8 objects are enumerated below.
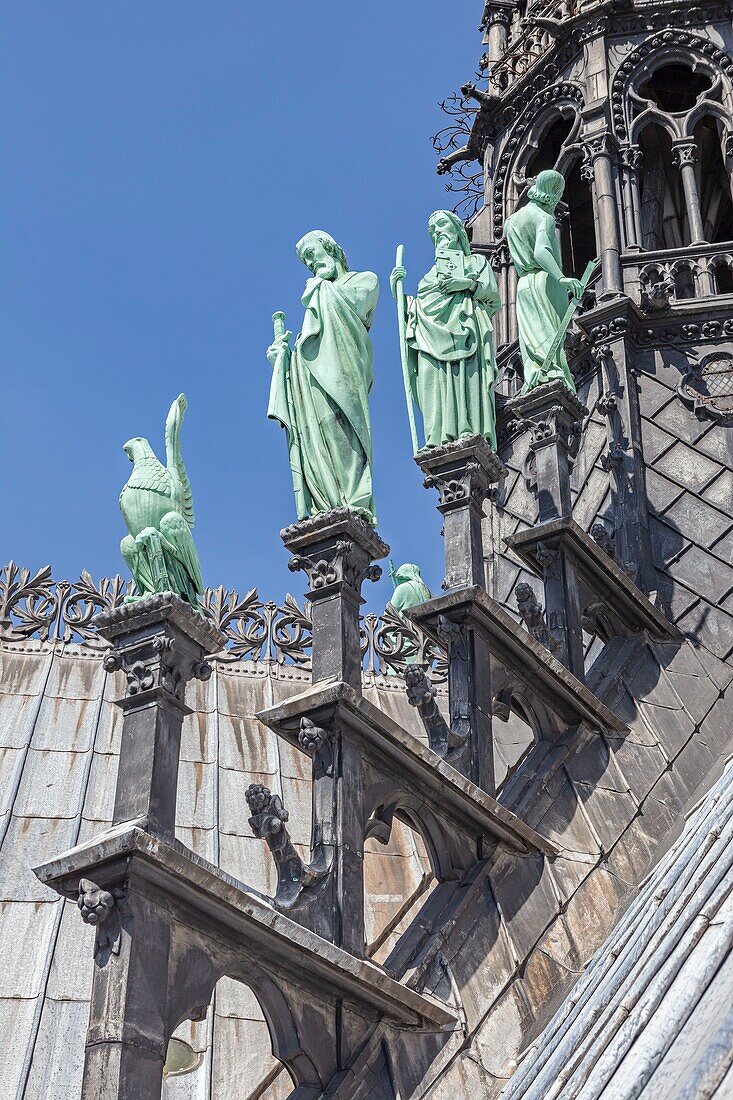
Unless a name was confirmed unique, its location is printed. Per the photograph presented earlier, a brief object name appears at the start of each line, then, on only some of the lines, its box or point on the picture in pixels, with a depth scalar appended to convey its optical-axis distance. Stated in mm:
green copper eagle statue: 12859
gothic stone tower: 21656
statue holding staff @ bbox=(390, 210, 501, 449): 17094
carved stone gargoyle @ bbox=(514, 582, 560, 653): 16891
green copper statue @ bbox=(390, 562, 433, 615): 23641
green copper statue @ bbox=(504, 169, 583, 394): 19375
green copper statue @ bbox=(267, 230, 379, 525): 14773
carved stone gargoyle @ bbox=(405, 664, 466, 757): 14516
